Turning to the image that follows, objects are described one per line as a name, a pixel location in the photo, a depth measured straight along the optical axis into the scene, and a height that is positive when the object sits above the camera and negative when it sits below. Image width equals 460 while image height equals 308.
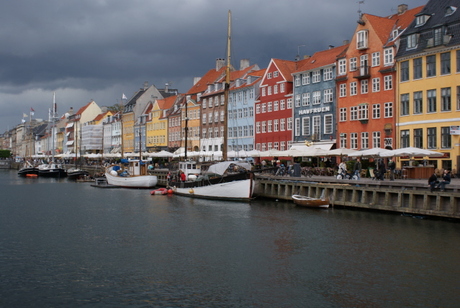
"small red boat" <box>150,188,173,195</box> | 52.99 -3.18
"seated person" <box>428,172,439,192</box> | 30.49 -1.21
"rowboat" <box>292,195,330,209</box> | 37.11 -2.92
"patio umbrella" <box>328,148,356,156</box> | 45.64 +0.73
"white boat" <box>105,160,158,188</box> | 63.72 -1.99
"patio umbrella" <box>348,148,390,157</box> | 40.39 +0.60
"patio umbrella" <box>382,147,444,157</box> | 37.69 +0.55
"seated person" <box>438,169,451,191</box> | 30.11 -1.20
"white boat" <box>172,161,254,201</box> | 43.22 -1.90
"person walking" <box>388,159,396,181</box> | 38.75 -0.71
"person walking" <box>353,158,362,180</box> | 40.81 -0.73
